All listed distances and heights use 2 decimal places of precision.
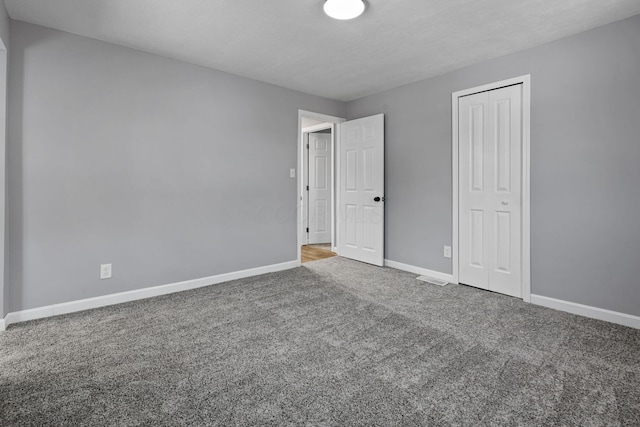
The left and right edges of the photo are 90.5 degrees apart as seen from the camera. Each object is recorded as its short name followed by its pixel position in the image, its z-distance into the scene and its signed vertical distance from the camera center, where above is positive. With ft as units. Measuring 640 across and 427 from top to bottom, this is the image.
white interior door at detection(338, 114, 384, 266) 13.65 +0.92
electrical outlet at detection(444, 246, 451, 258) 11.59 -1.51
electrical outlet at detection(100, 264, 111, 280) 9.12 -1.75
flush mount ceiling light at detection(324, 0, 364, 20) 6.99 +4.57
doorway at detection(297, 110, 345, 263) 19.25 +1.52
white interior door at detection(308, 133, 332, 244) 19.40 +1.53
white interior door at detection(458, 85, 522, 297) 9.77 +0.68
